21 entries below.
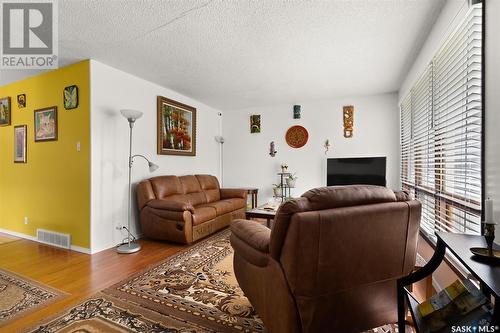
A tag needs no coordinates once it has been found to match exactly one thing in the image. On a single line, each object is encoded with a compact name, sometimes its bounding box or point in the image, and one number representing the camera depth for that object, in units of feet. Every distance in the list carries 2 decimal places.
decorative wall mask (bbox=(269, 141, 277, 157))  17.53
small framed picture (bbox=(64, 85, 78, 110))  10.11
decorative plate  16.70
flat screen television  13.47
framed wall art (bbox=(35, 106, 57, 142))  10.78
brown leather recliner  3.87
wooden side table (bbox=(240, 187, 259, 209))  17.13
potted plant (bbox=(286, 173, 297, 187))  16.35
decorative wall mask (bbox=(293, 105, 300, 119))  16.76
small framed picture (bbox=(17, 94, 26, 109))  11.77
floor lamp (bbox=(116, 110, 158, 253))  10.01
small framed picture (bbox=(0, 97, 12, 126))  12.37
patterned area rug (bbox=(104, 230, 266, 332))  5.60
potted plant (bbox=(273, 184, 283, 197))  16.53
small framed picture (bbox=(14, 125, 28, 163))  11.81
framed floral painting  13.35
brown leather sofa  10.64
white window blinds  4.91
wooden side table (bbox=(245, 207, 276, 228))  9.78
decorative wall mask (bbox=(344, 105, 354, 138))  15.55
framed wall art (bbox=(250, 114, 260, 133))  18.01
